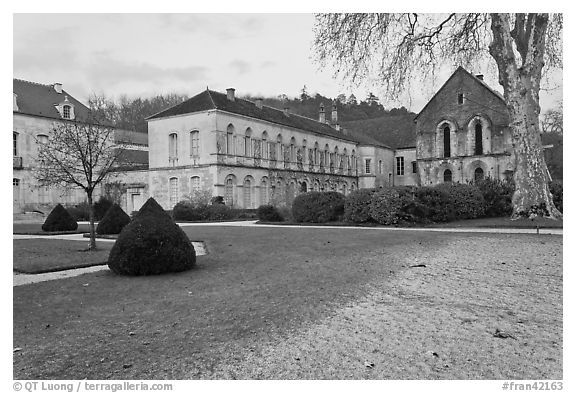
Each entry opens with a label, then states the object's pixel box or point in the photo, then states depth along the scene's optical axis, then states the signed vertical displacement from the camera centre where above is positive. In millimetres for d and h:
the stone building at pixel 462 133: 42250 +5541
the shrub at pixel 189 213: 29188 -495
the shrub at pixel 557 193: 19955 +100
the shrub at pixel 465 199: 20250 -65
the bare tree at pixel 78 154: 12281 +1322
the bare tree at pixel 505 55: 14836 +4562
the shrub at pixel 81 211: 28481 -229
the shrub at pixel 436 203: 19641 -182
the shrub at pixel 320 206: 22141 -228
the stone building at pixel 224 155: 35938 +3730
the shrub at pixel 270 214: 25328 -585
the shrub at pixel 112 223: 18219 -591
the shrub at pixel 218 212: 29344 -505
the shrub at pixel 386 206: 19312 -247
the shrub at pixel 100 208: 25541 -65
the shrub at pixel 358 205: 20266 -194
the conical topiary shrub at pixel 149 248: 8461 -725
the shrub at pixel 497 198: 21000 -47
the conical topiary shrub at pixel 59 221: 19531 -540
